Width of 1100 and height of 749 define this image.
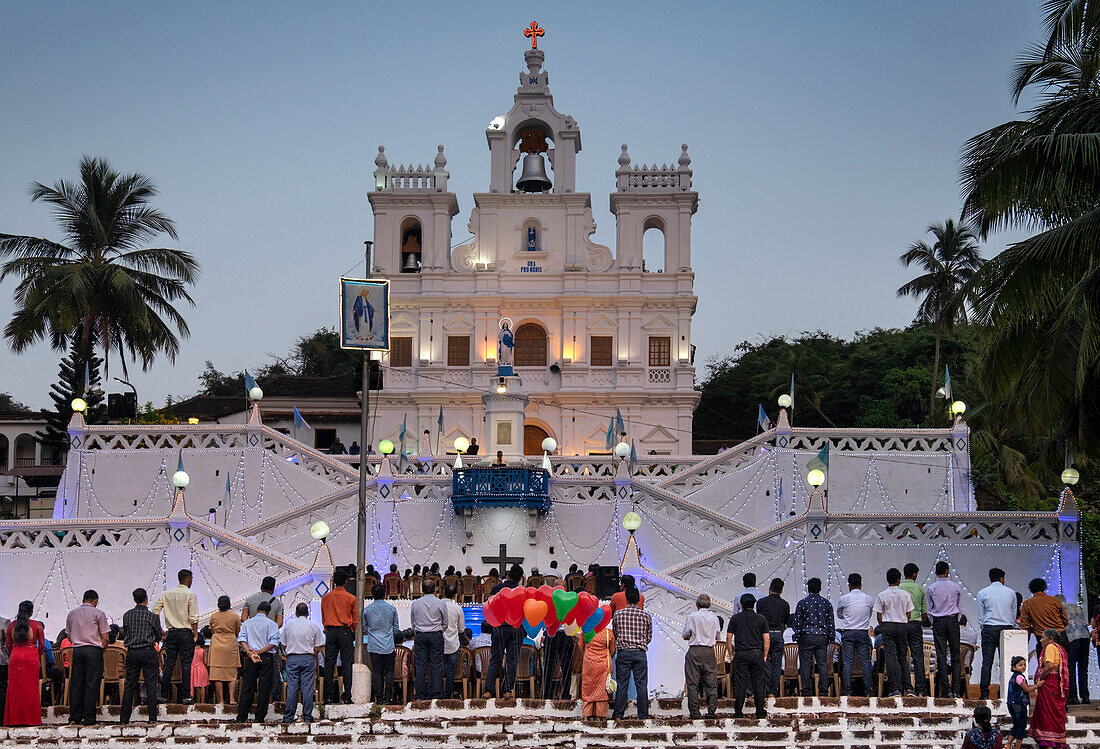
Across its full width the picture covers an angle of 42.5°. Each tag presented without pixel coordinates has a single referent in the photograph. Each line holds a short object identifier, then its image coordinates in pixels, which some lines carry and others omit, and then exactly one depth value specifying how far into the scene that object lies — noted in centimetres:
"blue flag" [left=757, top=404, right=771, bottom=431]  3360
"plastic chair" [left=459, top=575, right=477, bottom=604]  2517
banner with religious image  1956
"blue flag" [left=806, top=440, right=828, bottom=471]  2894
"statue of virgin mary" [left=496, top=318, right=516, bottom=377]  4044
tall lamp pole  1827
